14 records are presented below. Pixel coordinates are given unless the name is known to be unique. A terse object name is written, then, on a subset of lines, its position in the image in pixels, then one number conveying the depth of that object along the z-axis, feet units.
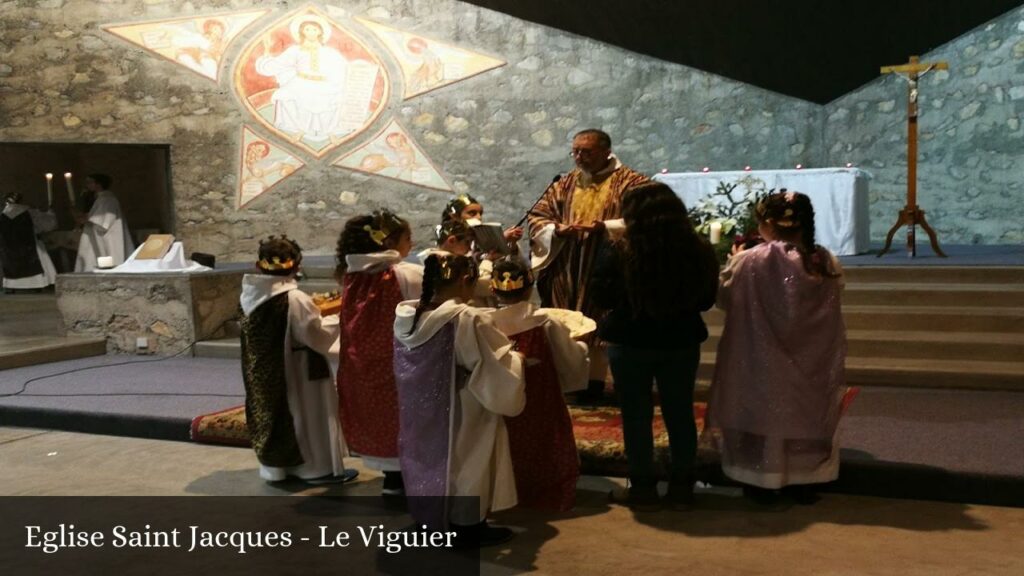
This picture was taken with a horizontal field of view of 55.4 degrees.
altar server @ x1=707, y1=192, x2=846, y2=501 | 12.64
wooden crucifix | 25.43
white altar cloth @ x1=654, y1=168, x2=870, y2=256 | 26.84
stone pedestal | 26.43
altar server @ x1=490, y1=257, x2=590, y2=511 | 12.60
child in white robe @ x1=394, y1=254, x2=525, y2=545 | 11.23
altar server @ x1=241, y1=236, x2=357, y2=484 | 14.52
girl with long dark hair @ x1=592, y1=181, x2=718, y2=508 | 12.15
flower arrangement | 23.93
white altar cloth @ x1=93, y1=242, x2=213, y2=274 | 27.81
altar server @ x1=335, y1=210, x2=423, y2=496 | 13.78
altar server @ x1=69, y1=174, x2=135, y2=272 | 37.50
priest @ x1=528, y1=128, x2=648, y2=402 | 17.39
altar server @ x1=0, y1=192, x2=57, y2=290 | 38.91
